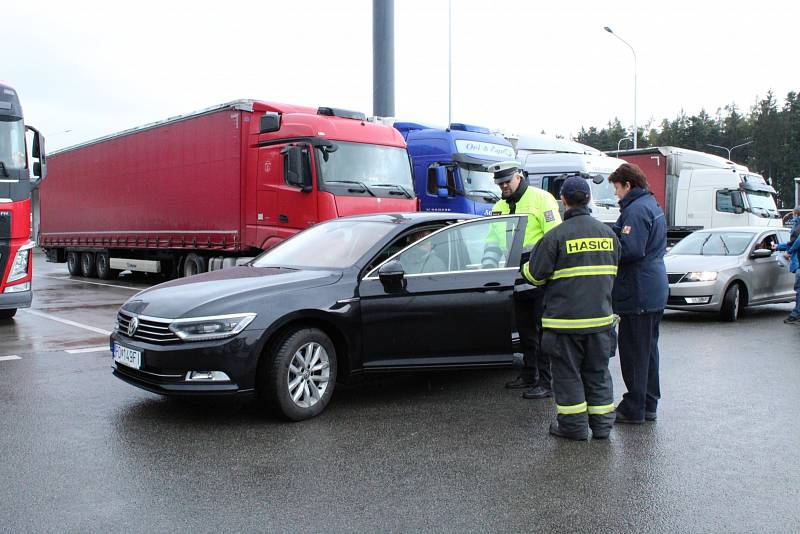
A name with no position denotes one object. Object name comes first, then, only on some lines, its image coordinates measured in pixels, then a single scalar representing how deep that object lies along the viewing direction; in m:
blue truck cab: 14.52
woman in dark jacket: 5.36
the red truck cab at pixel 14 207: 10.53
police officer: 6.27
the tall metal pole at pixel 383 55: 39.34
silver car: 10.97
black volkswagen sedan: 5.17
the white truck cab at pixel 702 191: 20.91
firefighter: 5.03
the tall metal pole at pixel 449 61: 35.09
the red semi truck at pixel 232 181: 12.43
